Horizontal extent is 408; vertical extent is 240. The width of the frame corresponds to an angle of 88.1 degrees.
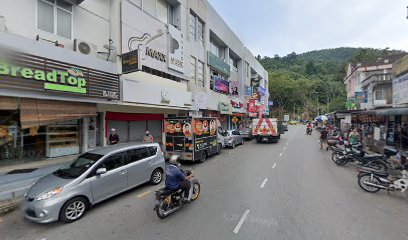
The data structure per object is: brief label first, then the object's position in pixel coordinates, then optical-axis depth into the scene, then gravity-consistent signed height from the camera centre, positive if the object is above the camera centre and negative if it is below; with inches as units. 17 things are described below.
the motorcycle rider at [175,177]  225.5 -61.8
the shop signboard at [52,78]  284.2 +67.7
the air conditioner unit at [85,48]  385.1 +138.8
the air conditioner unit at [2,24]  292.7 +137.1
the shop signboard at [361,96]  1039.6 +109.4
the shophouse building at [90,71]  307.0 +94.7
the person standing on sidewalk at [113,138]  430.9 -35.9
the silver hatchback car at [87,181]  200.1 -67.9
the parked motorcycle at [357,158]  388.2 -78.7
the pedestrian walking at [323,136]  695.3 -57.4
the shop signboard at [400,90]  503.5 +71.5
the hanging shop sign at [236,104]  1134.4 +88.4
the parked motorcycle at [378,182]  277.9 -86.9
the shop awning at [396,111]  427.2 +14.0
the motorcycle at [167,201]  213.0 -86.1
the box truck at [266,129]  850.1 -40.4
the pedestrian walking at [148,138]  488.9 -42.0
